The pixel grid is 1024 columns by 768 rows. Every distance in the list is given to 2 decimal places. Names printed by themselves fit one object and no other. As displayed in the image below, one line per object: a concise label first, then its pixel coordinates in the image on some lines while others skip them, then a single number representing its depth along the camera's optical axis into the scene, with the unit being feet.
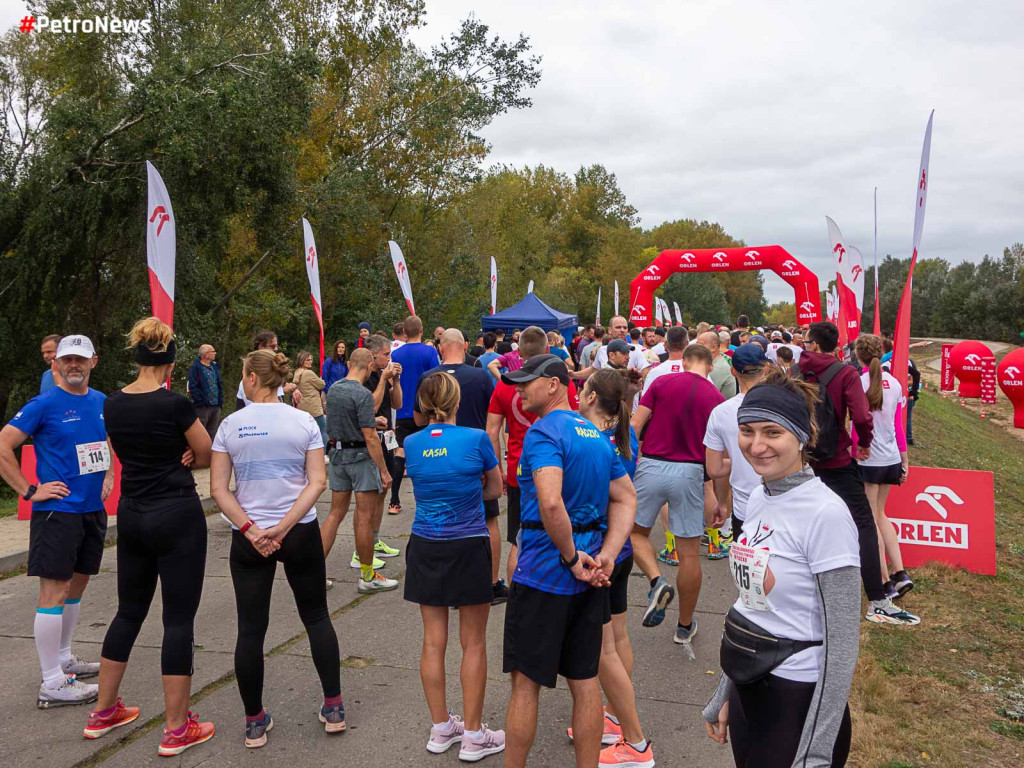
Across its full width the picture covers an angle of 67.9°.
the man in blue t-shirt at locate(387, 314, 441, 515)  23.22
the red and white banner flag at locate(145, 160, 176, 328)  22.09
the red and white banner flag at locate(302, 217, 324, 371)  39.37
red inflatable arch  90.99
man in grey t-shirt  19.11
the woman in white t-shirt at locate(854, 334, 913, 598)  19.27
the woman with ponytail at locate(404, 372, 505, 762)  11.89
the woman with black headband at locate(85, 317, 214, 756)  11.79
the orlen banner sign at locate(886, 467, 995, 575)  21.48
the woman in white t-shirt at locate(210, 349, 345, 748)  11.92
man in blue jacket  33.45
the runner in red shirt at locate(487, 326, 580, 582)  16.80
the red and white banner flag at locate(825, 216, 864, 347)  36.52
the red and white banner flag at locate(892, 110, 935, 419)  21.91
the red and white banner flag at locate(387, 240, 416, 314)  43.52
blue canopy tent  67.87
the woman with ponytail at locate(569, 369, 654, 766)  11.26
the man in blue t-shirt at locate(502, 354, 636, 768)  9.40
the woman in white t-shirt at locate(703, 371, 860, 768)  6.48
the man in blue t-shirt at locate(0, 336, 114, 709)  13.46
